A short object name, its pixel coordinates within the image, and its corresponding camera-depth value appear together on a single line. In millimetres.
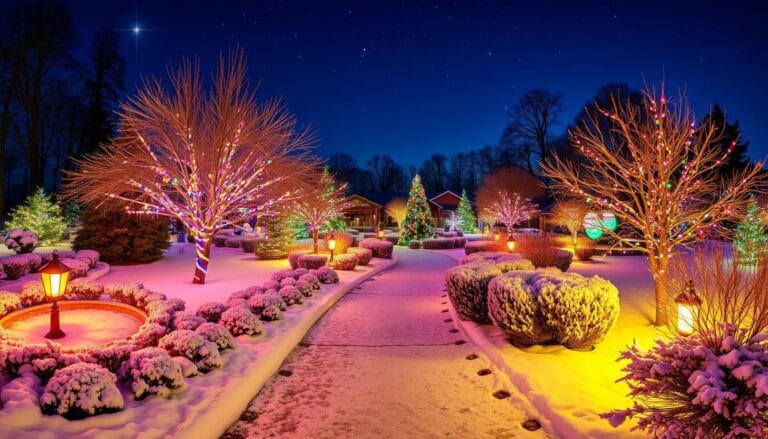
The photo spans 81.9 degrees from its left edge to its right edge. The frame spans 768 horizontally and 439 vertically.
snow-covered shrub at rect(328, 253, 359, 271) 16422
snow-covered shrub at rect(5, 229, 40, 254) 16772
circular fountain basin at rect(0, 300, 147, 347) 6426
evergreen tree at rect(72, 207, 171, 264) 17344
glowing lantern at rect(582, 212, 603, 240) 30258
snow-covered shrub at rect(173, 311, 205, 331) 6227
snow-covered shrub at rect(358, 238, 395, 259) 22059
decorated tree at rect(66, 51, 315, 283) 12281
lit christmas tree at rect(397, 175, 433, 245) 34219
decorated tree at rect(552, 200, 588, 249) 25122
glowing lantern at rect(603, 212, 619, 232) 26359
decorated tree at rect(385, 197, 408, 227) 41781
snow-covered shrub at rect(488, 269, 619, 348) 5887
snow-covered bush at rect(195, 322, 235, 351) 5861
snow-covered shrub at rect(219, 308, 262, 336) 6773
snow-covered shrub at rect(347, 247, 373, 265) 18141
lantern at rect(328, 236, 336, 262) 15453
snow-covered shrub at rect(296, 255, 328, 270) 15516
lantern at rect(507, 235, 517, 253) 16547
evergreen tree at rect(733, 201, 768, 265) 16172
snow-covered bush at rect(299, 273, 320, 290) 11244
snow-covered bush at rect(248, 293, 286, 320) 7844
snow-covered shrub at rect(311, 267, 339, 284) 12758
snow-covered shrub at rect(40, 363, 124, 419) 3709
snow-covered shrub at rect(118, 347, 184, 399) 4305
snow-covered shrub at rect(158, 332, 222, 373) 5235
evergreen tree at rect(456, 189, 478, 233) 50156
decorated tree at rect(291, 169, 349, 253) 20791
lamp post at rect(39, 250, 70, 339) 5977
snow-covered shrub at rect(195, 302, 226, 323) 7406
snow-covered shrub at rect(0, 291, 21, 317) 6895
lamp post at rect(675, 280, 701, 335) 4639
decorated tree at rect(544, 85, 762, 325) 7492
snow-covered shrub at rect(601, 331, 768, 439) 2816
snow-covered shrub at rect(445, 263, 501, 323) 7918
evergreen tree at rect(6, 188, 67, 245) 22125
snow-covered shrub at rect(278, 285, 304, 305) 9289
